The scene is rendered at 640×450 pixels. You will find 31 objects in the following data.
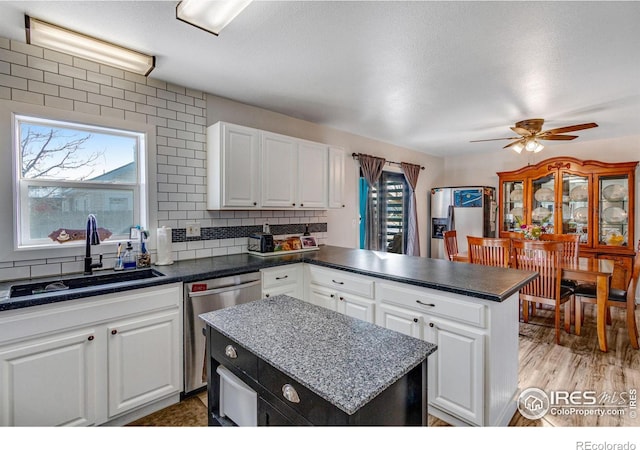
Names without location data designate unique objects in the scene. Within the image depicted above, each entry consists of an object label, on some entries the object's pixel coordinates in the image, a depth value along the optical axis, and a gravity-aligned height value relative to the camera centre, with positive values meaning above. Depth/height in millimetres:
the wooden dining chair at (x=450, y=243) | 4078 -297
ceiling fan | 3543 +961
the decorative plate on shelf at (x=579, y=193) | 4508 +373
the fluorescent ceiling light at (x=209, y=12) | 1553 +1046
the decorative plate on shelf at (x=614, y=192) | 4295 +370
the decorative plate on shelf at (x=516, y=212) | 5098 +124
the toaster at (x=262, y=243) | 3035 -218
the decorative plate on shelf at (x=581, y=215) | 4493 +65
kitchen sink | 1972 -410
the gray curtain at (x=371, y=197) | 4426 +335
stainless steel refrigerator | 5141 +111
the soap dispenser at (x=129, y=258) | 2383 -284
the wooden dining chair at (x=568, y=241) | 3590 -265
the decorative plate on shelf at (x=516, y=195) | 5089 +394
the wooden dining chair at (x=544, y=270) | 3109 -502
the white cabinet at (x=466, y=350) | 1789 -759
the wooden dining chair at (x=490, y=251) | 3221 -325
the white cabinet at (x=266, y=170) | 2791 +483
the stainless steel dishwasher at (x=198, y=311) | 2215 -637
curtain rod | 4294 +883
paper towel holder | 2523 -204
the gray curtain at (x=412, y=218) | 5258 +31
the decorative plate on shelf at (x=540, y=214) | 4838 +86
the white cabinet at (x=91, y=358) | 1622 -784
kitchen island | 908 -462
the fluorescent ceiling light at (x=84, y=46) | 1822 +1075
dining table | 2938 -553
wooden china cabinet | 4262 +258
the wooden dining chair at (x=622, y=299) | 2990 -773
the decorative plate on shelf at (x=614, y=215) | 4305 +62
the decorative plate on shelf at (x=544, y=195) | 4796 +374
